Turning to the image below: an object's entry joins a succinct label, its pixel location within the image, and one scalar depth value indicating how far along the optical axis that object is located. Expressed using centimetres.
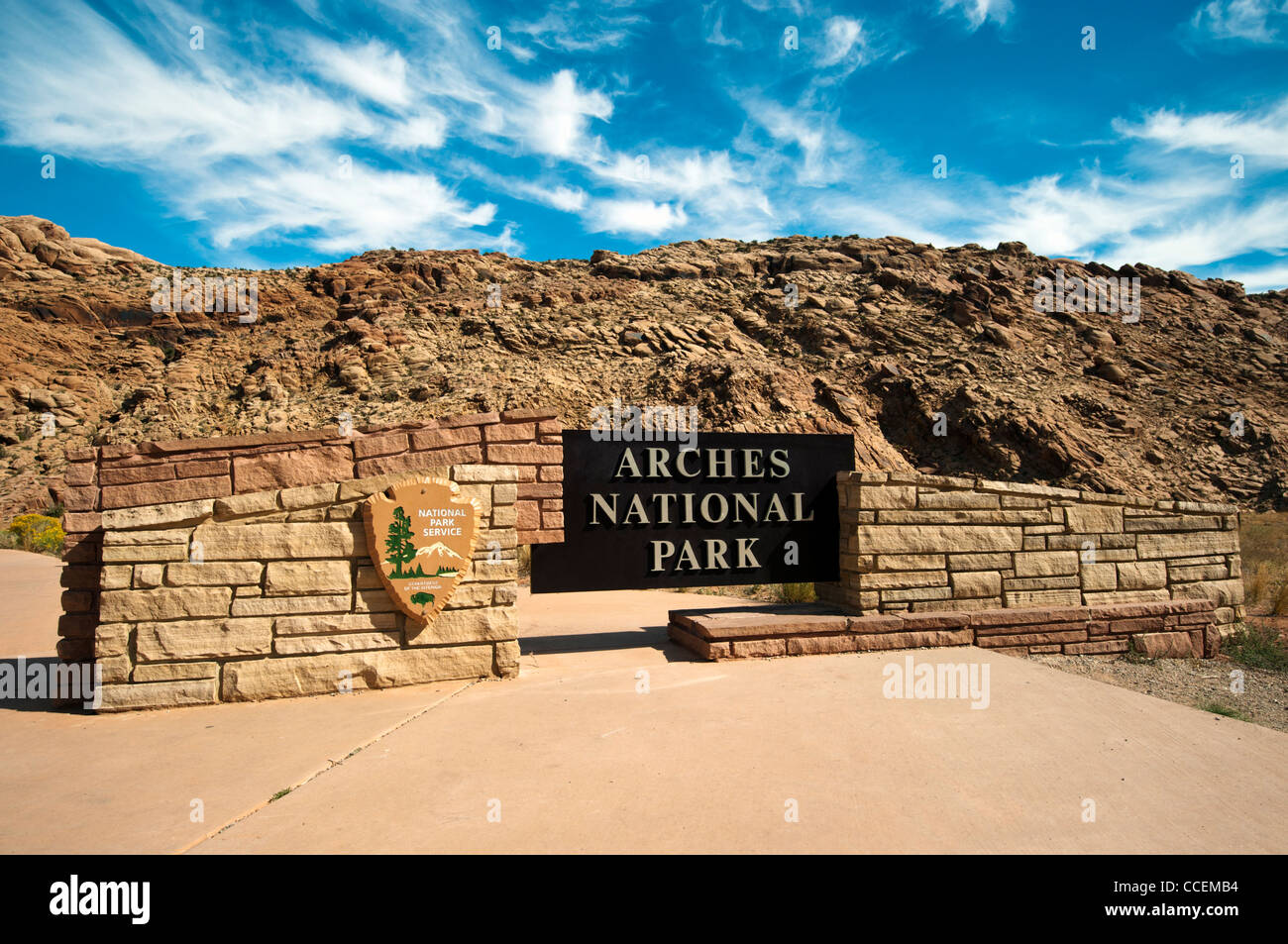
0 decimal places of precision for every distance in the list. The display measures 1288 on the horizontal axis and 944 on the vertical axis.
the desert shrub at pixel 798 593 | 1126
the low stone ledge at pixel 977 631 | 711
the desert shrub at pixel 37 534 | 1988
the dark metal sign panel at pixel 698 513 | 705
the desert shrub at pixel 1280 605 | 1073
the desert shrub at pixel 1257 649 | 820
